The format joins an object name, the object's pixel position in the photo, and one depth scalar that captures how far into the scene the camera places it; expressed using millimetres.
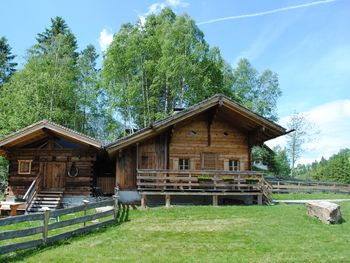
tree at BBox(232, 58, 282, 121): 39938
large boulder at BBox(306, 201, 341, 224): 11898
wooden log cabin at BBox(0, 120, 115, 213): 19750
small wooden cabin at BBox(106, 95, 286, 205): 17078
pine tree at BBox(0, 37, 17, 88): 40875
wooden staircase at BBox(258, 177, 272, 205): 17297
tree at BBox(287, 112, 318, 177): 44375
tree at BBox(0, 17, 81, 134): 29688
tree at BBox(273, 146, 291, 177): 48419
